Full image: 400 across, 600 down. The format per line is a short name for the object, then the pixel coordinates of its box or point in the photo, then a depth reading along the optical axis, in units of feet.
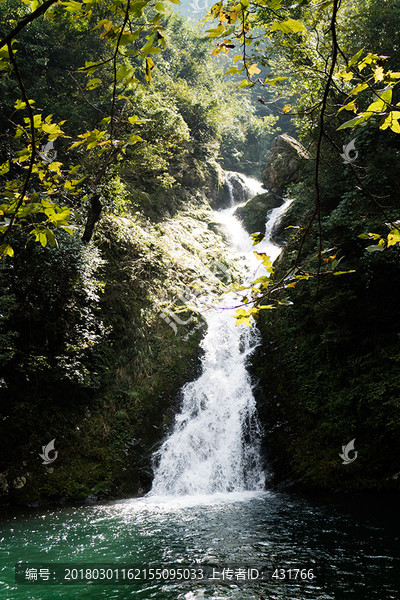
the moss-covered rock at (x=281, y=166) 63.62
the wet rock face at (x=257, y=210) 64.34
